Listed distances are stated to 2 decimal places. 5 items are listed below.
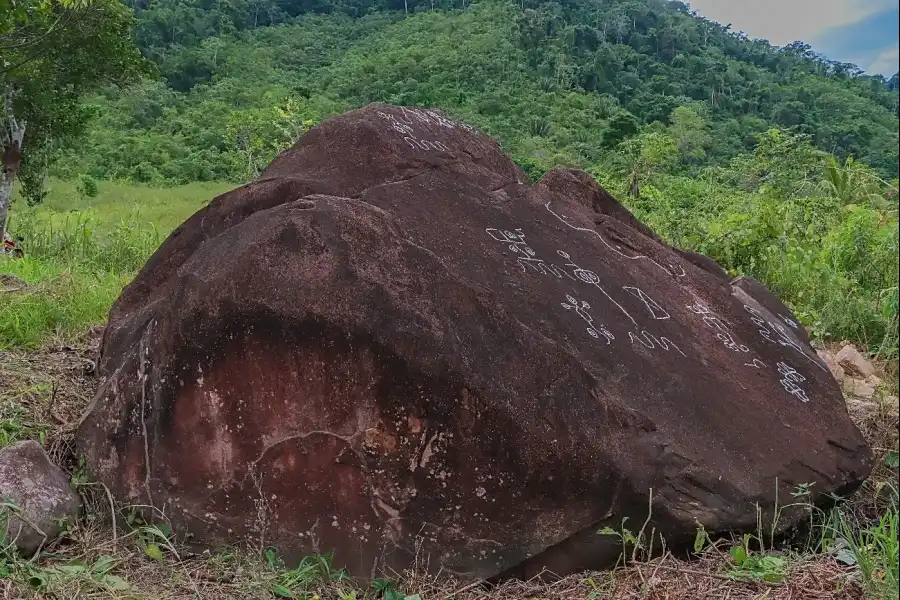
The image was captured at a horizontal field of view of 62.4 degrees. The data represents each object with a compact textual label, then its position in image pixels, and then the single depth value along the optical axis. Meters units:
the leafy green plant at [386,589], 2.22
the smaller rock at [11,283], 4.56
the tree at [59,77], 7.56
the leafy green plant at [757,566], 2.20
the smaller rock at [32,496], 2.27
